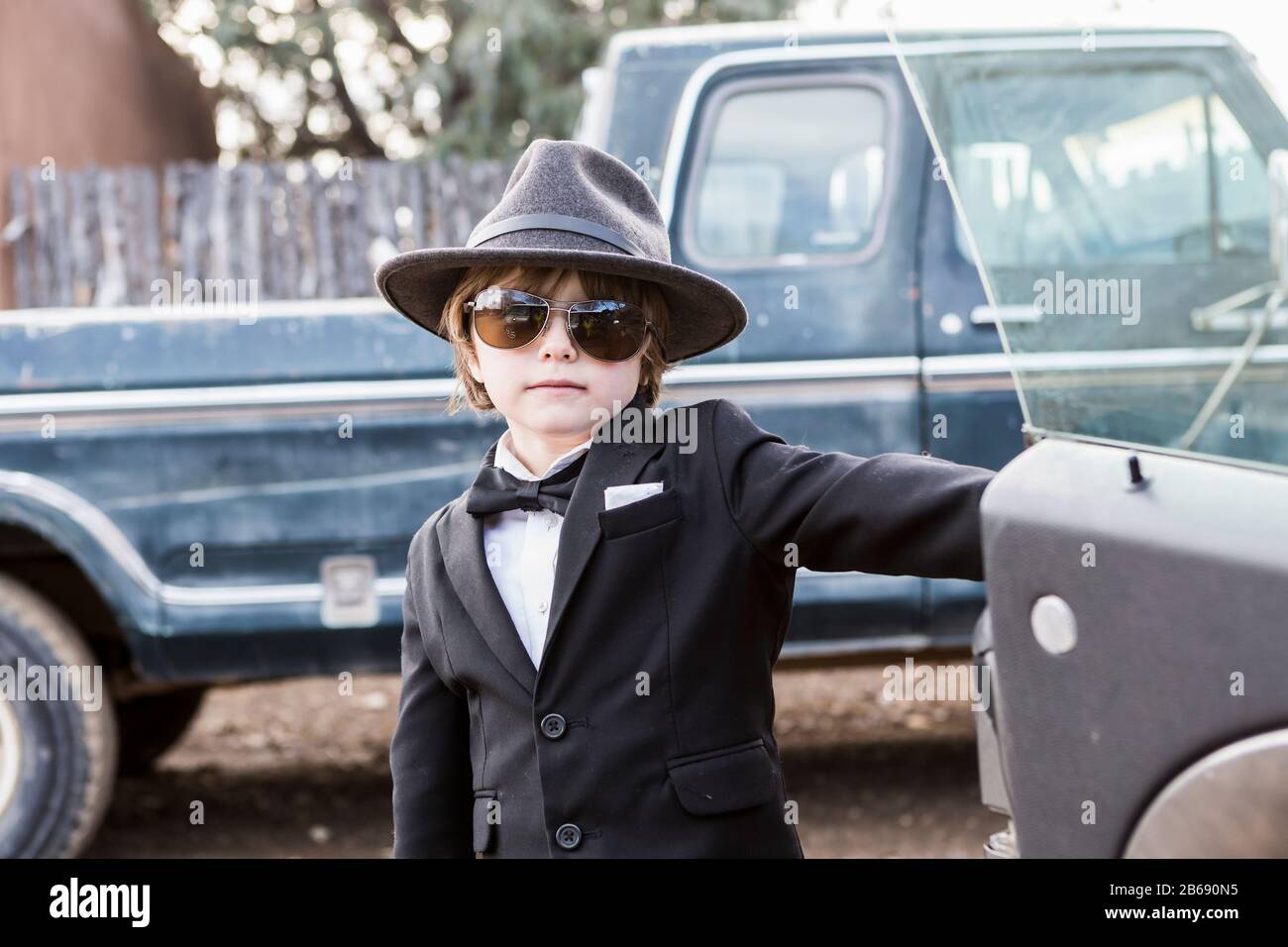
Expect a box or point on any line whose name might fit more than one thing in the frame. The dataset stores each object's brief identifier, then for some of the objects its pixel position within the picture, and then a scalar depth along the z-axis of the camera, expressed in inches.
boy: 52.4
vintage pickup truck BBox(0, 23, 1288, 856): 123.8
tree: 326.0
